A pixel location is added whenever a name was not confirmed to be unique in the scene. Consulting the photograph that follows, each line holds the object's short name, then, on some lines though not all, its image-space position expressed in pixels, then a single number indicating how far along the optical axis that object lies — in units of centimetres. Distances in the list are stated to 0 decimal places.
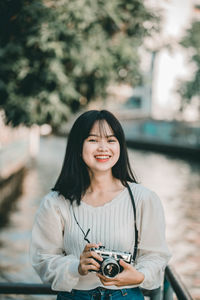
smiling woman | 198
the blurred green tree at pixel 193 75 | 3030
